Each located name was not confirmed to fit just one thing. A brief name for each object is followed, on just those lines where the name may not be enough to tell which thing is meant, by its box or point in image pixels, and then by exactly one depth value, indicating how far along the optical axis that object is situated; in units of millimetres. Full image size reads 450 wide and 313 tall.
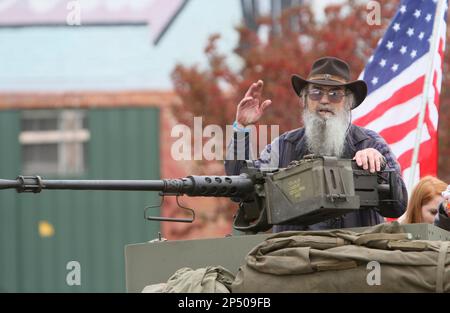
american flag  20453
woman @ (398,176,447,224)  17719
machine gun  12359
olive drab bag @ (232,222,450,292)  11039
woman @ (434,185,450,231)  13314
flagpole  20094
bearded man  14742
